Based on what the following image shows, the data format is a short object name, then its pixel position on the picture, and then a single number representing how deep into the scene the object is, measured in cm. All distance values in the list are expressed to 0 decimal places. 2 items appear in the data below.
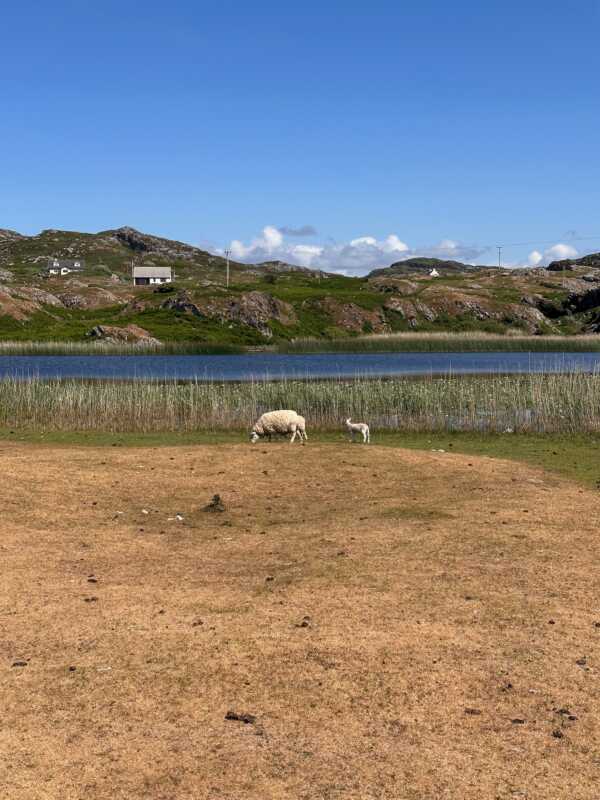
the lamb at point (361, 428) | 3123
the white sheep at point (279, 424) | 3011
